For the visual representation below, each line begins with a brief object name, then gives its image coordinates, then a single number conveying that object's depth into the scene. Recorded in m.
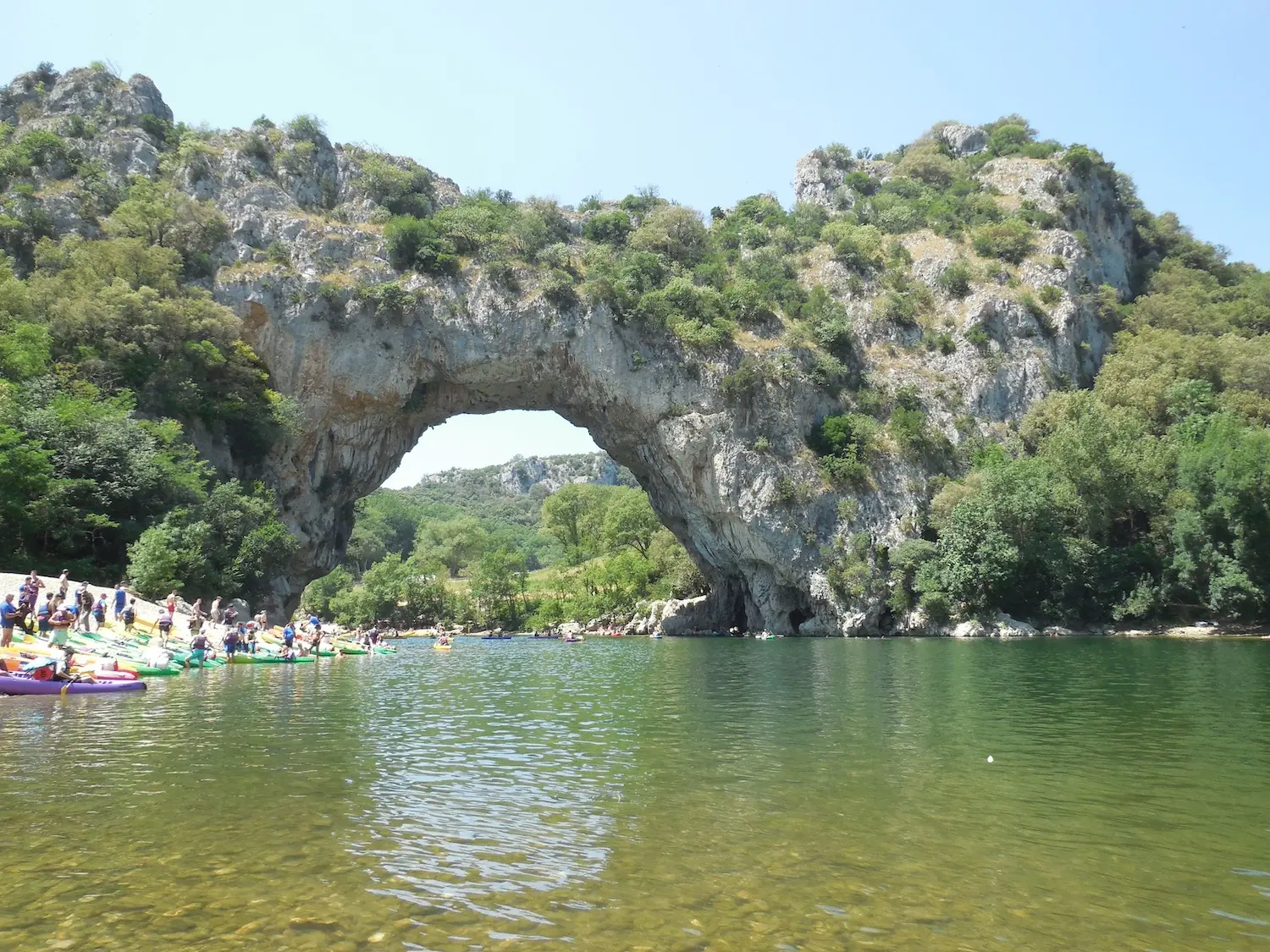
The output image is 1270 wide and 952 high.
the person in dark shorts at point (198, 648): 21.69
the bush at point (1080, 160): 61.50
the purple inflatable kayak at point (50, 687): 14.43
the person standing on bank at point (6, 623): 15.86
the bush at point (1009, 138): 70.06
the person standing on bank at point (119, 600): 21.23
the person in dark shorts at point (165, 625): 22.05
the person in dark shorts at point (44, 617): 17.80
